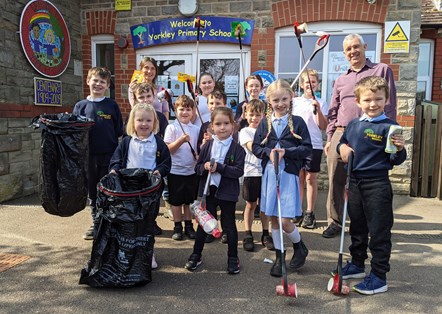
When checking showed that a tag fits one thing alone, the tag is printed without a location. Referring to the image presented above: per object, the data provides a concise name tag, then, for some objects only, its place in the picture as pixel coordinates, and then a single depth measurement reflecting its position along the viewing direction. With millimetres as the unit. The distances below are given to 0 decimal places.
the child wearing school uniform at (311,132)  4516
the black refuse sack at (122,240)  2916
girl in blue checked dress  3186
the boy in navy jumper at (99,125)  3986
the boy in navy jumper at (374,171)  2928
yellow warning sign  5855
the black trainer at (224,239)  4043
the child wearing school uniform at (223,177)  3344
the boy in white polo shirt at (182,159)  3988
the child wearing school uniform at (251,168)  3836
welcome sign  6469
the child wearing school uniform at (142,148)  3449
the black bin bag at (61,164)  3314
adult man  3885
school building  5680
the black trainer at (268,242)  3848
